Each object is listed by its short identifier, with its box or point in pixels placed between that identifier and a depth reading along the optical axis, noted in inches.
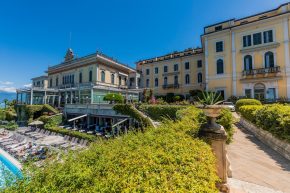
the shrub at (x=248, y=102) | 523.1
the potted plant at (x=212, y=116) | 132.0
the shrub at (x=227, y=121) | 217.3
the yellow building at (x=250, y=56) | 730.2
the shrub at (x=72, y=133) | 640.3
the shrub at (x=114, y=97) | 738.8
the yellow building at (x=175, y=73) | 1094.4
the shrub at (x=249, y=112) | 355.6
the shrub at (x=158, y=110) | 574.2
